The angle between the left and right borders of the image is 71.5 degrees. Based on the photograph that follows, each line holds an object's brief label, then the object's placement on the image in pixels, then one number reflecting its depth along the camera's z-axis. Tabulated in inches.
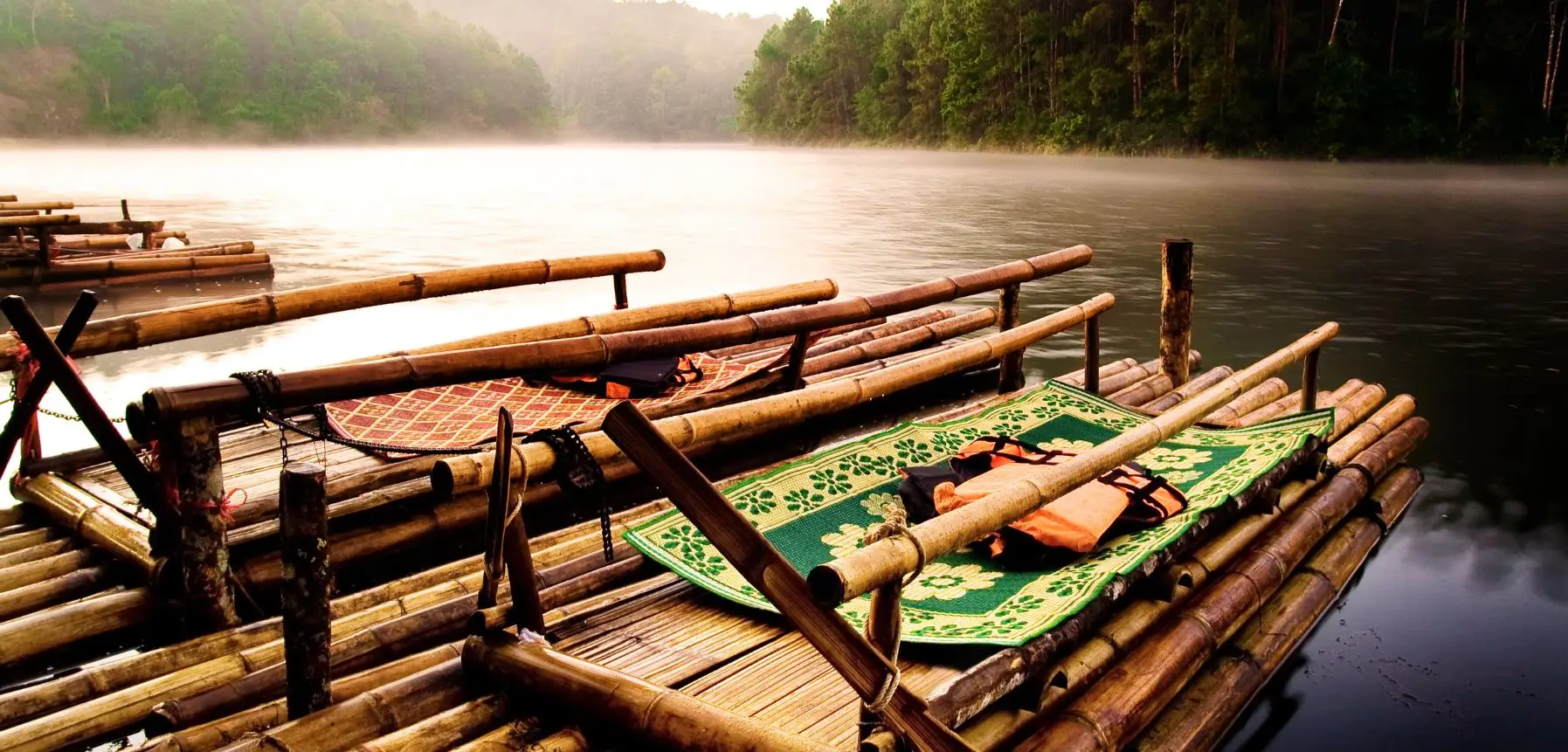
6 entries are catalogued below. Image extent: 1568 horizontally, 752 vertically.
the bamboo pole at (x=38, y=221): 362.3
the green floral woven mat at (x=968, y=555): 107.3
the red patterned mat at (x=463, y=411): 150.6
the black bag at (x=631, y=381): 178.4
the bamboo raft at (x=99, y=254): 407.2
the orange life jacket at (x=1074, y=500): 120.0
